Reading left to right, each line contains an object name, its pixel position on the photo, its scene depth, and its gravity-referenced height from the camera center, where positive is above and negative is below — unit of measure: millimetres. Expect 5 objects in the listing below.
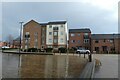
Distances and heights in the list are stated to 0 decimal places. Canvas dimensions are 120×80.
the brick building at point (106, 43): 28222 -697
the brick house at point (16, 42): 44356 -551
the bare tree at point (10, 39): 42977 +1020
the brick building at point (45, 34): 32548 +2744
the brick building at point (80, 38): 30566 +927
